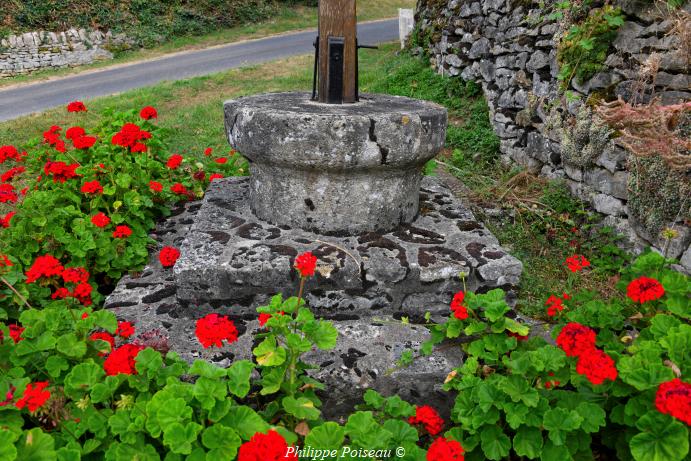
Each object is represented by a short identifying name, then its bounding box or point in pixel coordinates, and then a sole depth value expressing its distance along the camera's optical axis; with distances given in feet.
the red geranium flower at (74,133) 11.25
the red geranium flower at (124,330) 6.31
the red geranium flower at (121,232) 9.42
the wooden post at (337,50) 9.46
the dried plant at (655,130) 10.02
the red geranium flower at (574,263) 8.25
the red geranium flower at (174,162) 11.65
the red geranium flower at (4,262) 7.64
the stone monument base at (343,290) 7.68
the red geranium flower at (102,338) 6.38
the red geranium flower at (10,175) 10.28
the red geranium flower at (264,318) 6.17
